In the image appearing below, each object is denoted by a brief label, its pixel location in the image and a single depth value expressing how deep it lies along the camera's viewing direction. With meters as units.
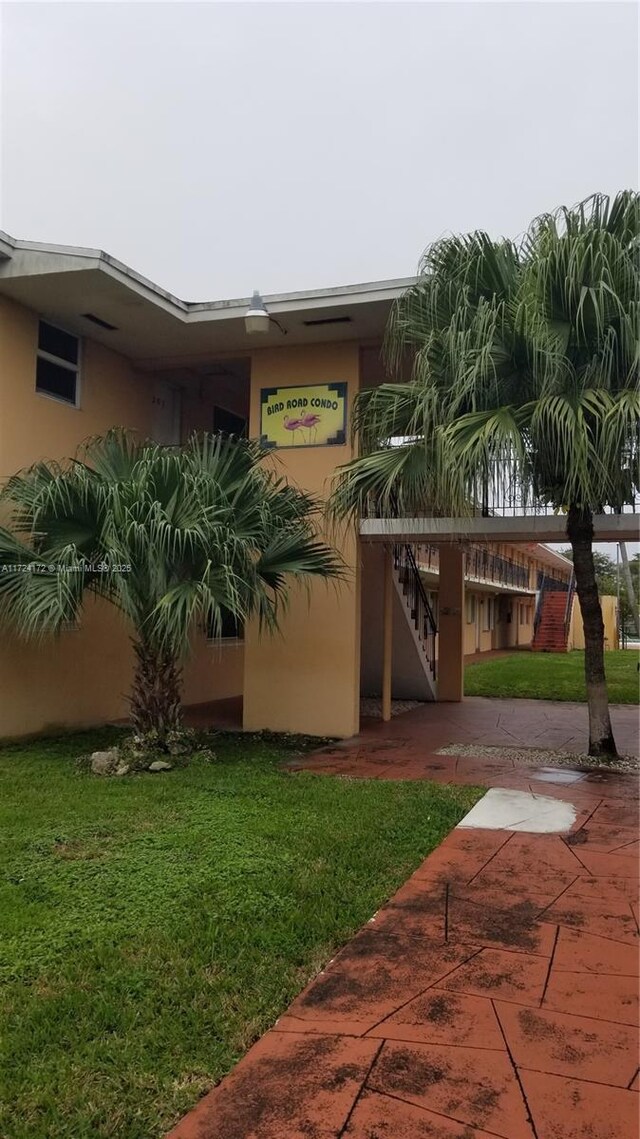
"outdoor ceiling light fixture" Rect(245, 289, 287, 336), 8.10
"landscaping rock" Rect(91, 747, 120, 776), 7.64
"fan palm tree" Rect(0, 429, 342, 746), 7.49
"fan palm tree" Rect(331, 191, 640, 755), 6.86
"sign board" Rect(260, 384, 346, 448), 10.11
